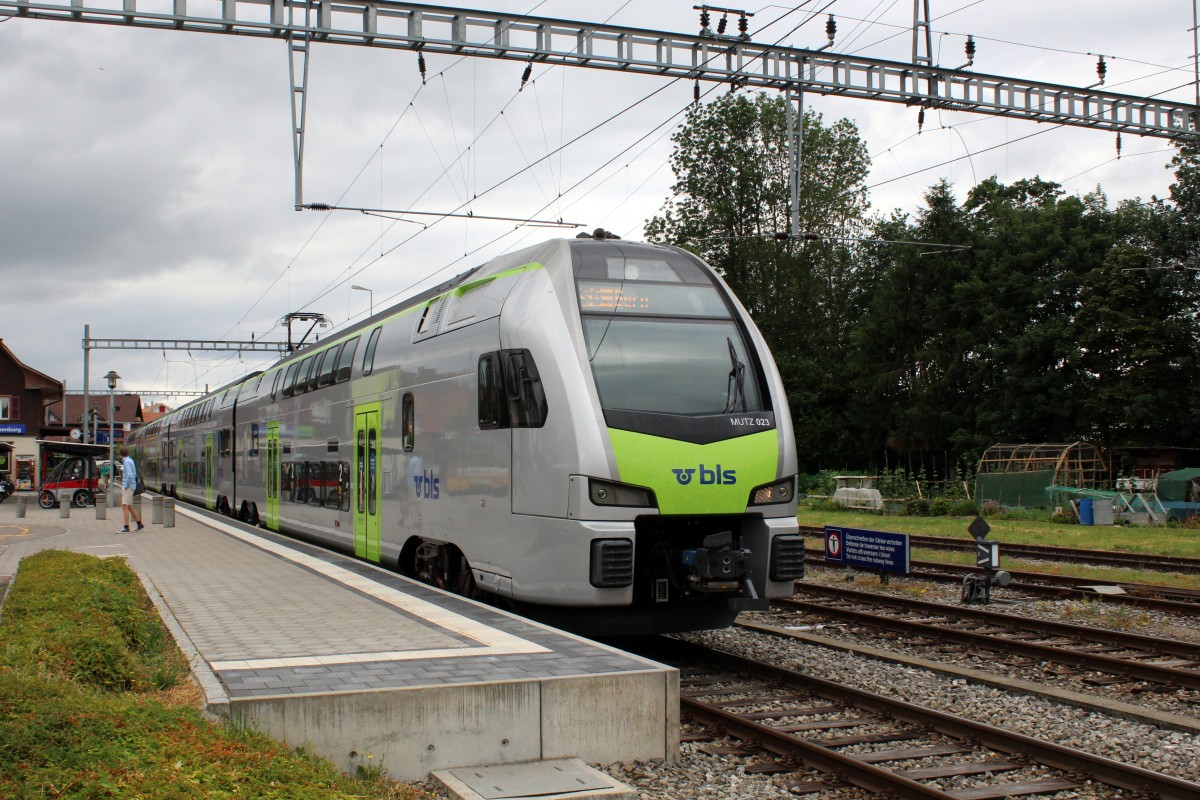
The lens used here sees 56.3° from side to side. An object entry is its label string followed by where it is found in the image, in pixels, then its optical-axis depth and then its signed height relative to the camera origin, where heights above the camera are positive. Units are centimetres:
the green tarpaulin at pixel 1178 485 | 3394 -141
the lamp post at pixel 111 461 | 3397 -25
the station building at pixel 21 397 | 6906 +339
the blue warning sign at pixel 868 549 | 1515 -153
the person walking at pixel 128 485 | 2147 -68
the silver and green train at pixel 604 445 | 852 +0
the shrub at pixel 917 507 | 3578 -209
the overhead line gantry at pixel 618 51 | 1532 +589
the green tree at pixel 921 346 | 5225 +461
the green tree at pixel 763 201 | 5134 +1122
